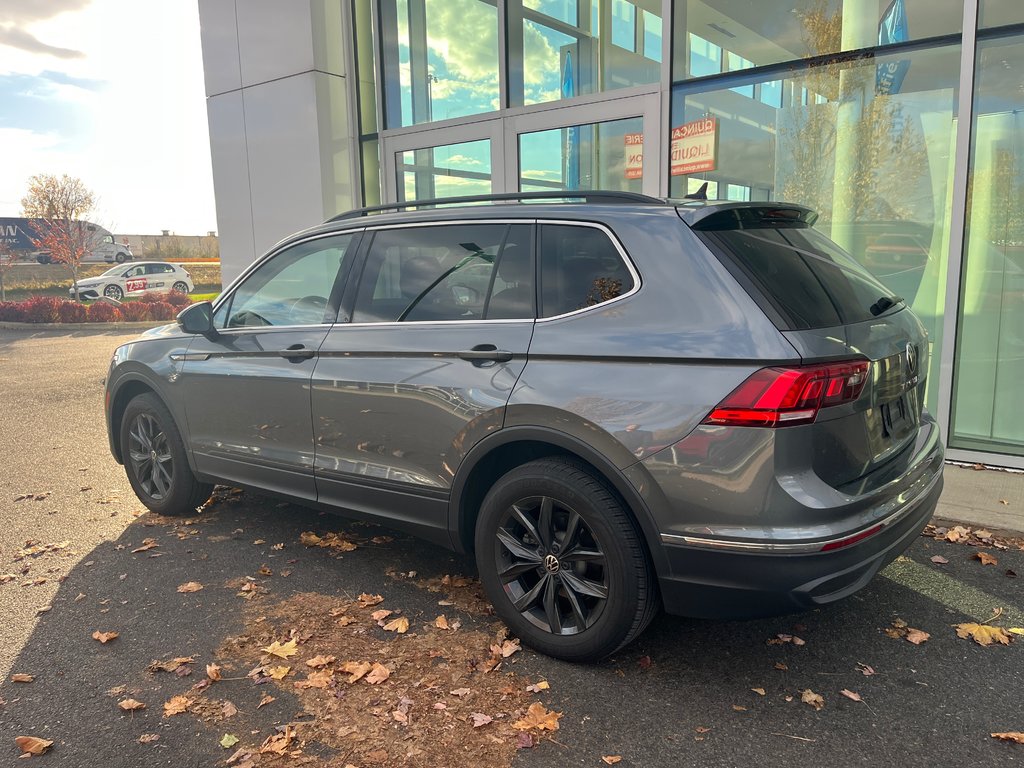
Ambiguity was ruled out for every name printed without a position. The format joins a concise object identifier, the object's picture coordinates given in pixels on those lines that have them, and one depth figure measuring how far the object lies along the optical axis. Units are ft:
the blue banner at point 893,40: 19.88
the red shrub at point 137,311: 69.62
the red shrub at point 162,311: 71.20
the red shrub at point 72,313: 66.59
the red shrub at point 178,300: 78.80
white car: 96.07
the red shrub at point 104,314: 67.41
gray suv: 8.54
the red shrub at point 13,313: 66.61
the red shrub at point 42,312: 66.03
